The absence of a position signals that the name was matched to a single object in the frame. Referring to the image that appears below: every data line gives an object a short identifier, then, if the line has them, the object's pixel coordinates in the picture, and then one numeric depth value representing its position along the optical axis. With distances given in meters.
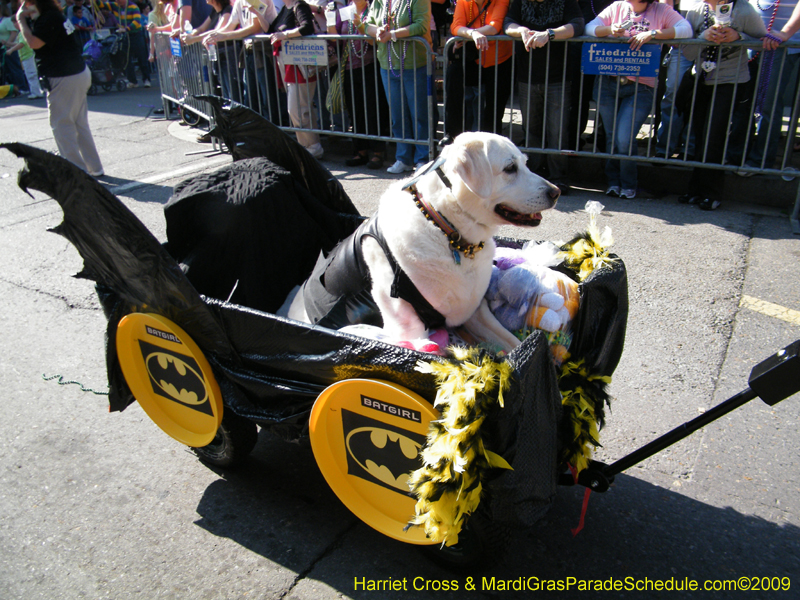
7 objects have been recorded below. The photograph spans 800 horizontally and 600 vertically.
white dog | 2.39
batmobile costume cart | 1.84
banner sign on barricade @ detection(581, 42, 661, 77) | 5.41
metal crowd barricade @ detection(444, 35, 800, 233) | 5.26
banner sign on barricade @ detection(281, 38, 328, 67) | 7.08
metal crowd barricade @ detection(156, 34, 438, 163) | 6.81
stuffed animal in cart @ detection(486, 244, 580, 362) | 2.40
